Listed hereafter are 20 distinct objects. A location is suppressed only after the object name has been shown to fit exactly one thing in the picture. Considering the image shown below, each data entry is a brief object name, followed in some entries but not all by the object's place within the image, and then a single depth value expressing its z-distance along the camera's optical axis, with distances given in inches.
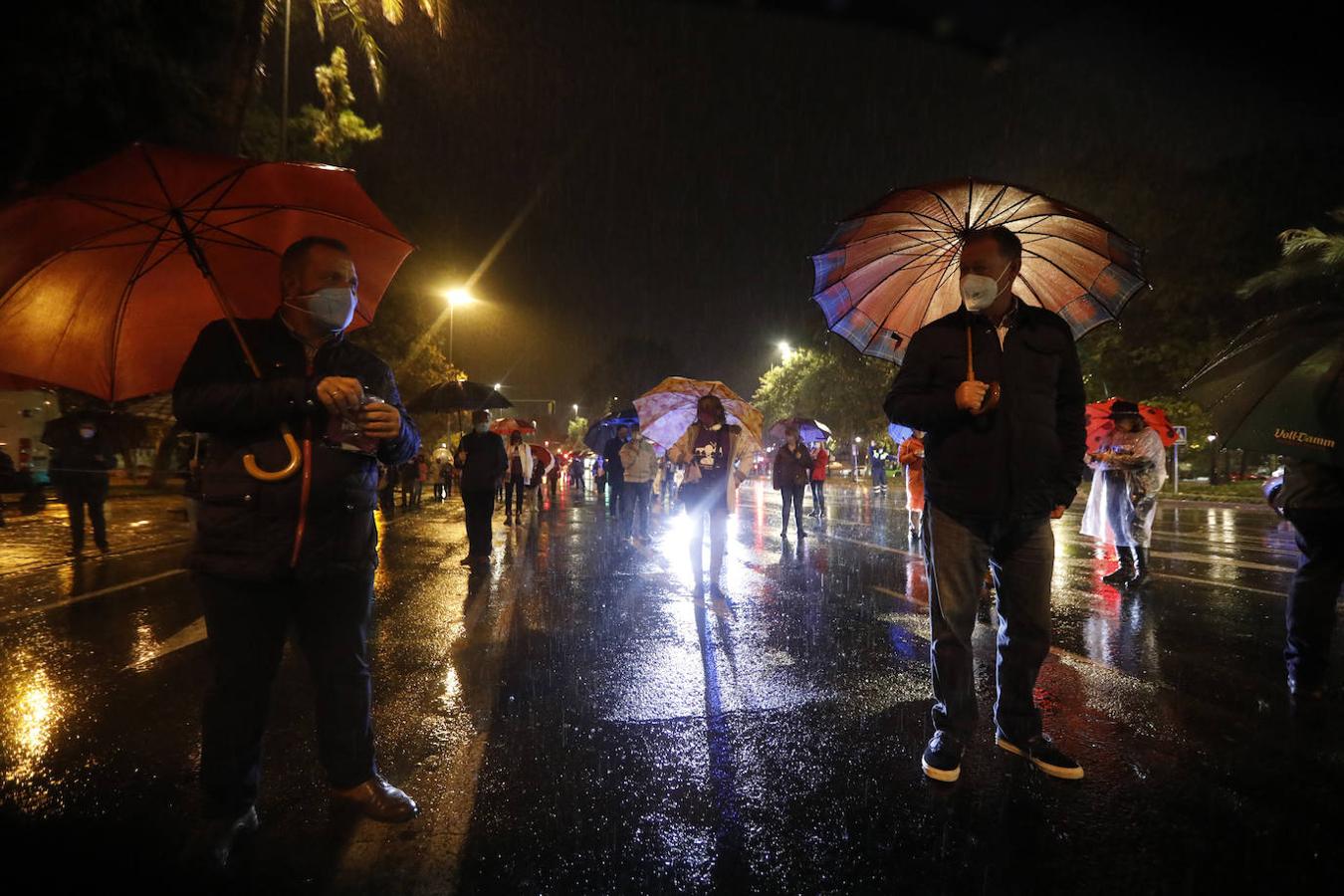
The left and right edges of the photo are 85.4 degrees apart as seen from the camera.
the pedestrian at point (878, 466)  1078.4
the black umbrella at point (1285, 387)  145.1
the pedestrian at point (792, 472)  467.8
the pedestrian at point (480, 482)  366.6
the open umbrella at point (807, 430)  530.1
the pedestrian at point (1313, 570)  158.7
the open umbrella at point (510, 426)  645.9
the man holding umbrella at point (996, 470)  119.3
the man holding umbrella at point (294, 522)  96.3
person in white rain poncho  295.3
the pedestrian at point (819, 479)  629.0
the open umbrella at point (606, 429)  607.2
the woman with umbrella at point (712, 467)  275.9
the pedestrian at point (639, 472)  534.3
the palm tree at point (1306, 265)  754.2
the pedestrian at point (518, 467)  640.4
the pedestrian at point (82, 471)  382.6
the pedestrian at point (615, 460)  609.0
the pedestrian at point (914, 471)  371.6
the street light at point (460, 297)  1083.5
